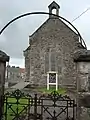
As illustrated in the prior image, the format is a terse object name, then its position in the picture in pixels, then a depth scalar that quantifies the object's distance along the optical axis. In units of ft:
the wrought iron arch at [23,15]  10.10
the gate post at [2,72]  9.43
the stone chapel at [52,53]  44.00
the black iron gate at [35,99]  9.31
